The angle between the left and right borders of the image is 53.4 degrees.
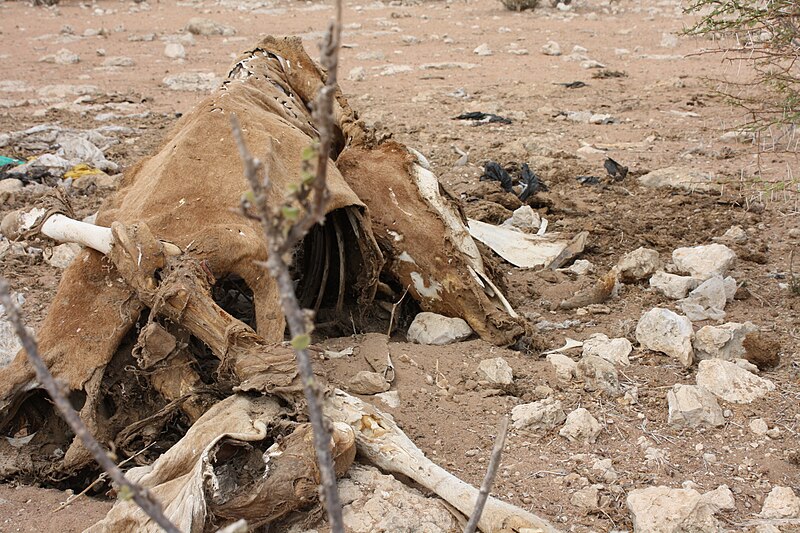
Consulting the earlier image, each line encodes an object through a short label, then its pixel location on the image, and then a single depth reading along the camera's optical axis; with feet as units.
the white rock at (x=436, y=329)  13.01
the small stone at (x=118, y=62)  39.17
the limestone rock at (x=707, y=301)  13.87
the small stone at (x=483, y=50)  40.32
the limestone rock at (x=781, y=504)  8.65
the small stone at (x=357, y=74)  35.68
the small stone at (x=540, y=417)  10.50
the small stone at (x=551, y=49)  39.60
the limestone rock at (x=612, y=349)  12.33
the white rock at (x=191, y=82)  35.29
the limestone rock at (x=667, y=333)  12.15
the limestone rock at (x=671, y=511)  8.20
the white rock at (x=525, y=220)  18.70
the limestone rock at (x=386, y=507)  8.16
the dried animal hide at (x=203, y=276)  9.34
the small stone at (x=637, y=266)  15.64
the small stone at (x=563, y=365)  11.80
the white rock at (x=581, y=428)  10.21
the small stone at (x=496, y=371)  11.61
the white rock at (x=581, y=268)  16.55
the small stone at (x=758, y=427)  10.21
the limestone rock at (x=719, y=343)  12.14
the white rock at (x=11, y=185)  21.26
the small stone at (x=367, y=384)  10.97
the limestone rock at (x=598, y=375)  11.31
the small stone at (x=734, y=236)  17.34
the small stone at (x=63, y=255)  17.07
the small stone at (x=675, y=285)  14.78
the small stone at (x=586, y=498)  8.97
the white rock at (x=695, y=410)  10.45
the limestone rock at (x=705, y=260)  15.29
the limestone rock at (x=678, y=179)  20.66
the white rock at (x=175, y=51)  41.27
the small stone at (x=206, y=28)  45.83
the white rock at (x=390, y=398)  10.85
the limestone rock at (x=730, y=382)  10.94
